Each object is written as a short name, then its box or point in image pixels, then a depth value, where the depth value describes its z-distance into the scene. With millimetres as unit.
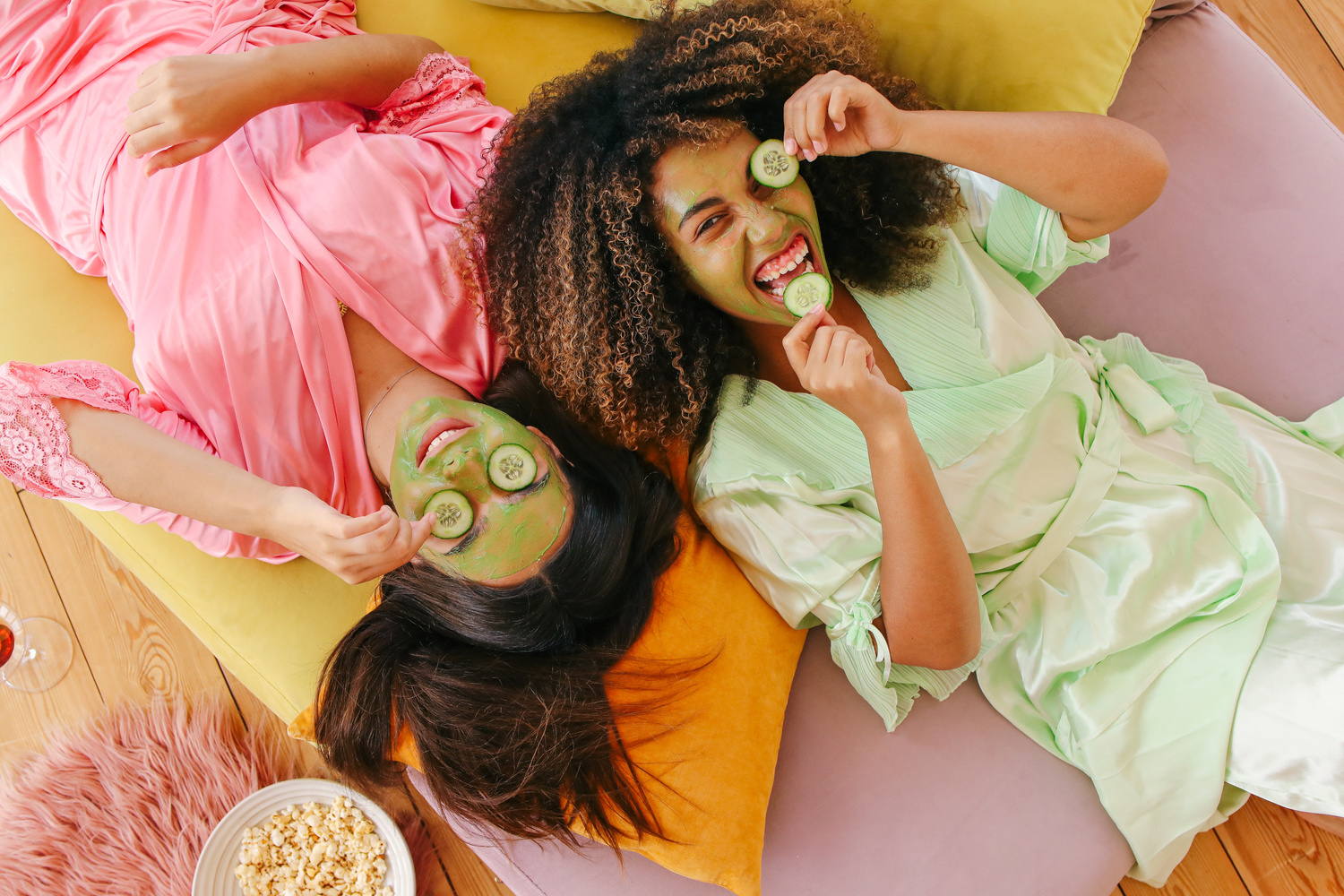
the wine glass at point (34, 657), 2355
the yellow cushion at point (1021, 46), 1735
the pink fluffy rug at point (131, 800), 2129
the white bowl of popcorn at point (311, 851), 1996
